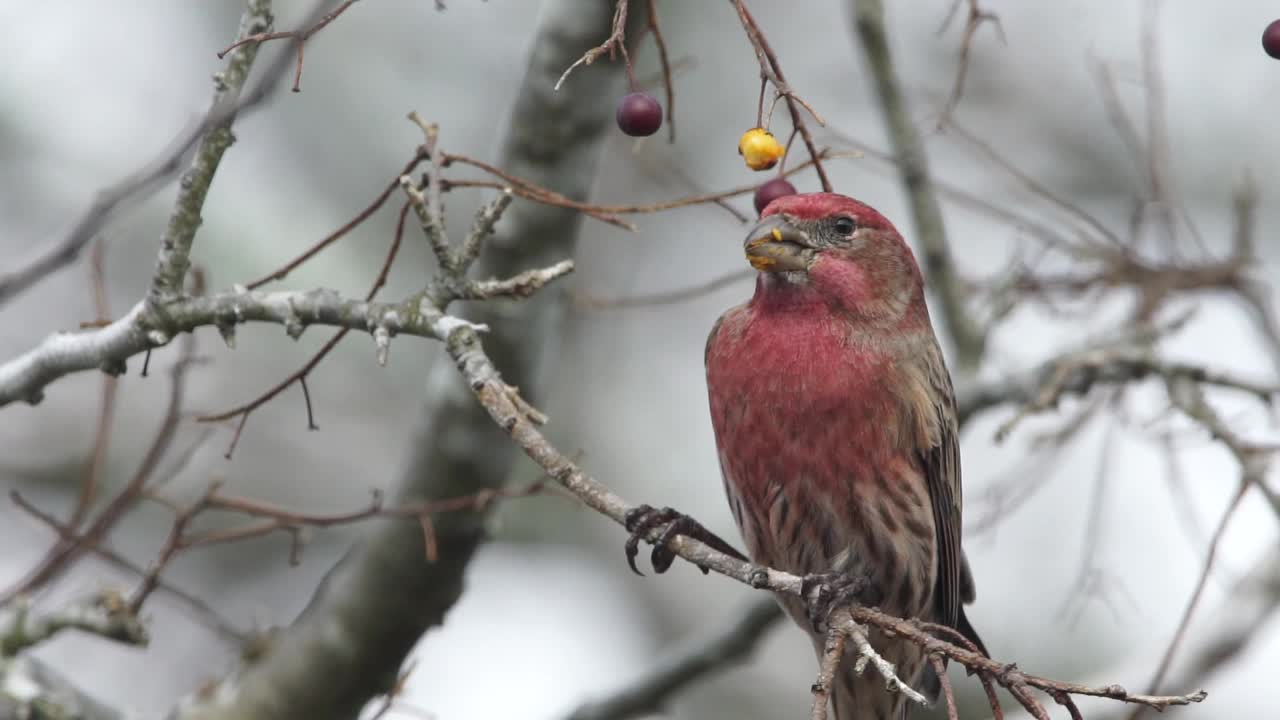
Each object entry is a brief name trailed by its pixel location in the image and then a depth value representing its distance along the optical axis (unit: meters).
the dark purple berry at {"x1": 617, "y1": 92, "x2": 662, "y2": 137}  6.84
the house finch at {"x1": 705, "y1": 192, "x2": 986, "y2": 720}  8.90
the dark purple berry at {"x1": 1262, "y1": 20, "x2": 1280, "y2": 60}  7.13
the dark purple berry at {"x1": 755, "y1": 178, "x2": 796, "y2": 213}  8.23
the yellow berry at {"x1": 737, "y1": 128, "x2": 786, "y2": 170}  6.64
